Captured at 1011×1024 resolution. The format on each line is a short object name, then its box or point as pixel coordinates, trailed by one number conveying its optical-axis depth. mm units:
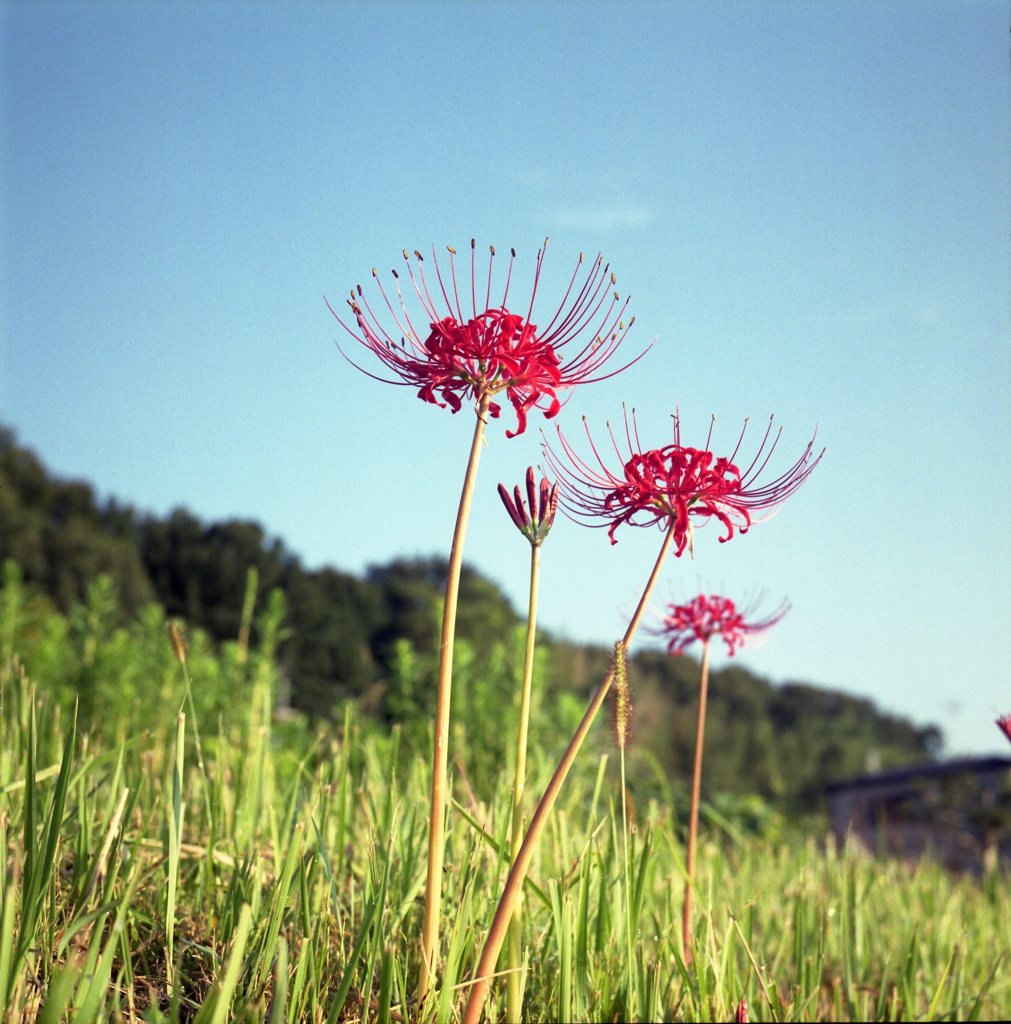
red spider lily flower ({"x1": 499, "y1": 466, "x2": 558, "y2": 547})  1492
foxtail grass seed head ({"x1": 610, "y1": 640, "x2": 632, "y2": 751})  1480
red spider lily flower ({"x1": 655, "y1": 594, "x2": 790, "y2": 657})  2570
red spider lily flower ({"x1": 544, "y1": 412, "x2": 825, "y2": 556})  1524
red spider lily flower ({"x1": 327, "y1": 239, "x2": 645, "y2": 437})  1506
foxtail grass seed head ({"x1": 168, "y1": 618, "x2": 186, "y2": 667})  1949
